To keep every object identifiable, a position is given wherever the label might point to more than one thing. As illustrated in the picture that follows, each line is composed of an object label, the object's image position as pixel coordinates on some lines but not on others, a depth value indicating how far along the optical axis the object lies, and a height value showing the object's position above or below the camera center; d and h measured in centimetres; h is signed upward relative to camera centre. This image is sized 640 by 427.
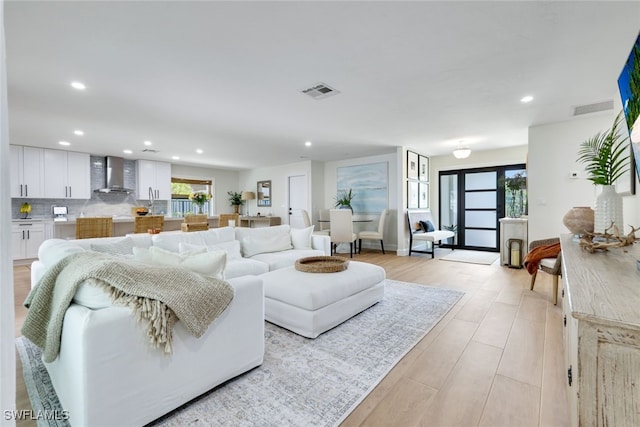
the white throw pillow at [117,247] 251 -35
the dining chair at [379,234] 609 -57
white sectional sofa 115 -74
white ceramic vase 189 +0
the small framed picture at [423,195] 656 +35
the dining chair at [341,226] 581 -36
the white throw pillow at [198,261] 168 -32
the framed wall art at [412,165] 603 +101
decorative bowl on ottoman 266 -57
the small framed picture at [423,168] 652 +100
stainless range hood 641 +86
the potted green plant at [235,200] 912 +34
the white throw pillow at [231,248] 328 -47
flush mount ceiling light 524 +109
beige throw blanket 127 -43
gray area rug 139 -106
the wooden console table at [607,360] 68 -40
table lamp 884 +49
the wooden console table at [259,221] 831 -35
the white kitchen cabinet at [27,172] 529 +80
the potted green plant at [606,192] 189 +11
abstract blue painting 680 +63
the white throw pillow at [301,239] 426 -47
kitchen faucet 703 +28
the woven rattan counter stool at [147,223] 465 -22
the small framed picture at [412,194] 605 +33
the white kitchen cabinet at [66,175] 566 +80
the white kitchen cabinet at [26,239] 523 -54
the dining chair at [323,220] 735 -29
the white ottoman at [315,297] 219 -77
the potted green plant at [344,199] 691 +28
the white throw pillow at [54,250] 177 -28
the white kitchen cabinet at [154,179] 689 +83
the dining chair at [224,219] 588 -20
